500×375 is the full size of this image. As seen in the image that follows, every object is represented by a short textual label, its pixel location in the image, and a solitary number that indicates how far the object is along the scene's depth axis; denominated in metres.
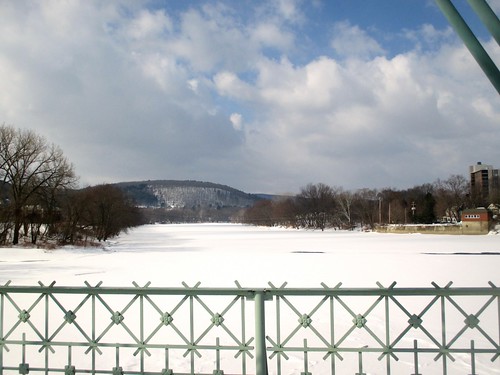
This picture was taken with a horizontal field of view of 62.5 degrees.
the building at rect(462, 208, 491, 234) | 62.75
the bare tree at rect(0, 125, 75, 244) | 41.53
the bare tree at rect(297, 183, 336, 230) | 121.31
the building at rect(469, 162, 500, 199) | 143.38
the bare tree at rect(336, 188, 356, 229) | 109.38
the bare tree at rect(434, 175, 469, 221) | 95.19
